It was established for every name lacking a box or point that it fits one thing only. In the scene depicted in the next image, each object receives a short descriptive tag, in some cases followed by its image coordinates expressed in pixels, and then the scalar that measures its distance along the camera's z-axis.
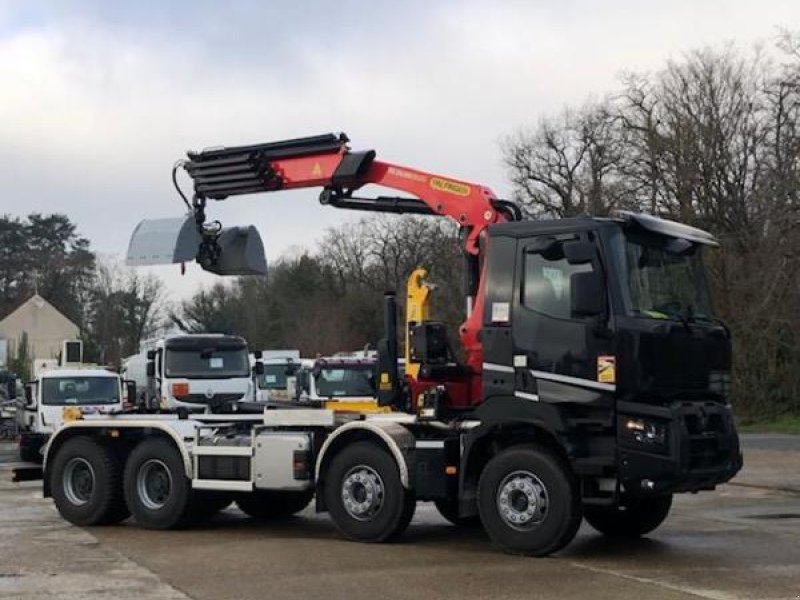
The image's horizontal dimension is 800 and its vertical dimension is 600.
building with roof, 86.62
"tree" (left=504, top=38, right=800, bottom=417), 37.50
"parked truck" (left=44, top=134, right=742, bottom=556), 10.67
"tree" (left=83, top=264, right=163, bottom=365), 76.31
